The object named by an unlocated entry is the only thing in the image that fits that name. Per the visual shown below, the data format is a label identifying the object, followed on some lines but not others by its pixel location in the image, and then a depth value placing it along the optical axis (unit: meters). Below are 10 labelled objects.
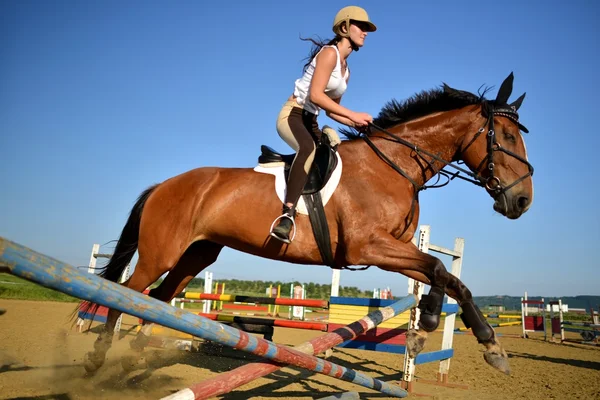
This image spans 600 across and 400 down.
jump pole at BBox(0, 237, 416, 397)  1.35
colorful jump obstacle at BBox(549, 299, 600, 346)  14.93
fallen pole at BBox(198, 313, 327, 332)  6.91
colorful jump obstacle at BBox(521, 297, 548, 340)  18.68
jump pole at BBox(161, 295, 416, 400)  2.20
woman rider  3.77
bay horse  3.54
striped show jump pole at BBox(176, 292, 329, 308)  7.14
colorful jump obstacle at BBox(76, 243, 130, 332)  8.69
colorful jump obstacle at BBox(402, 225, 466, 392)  5.57
